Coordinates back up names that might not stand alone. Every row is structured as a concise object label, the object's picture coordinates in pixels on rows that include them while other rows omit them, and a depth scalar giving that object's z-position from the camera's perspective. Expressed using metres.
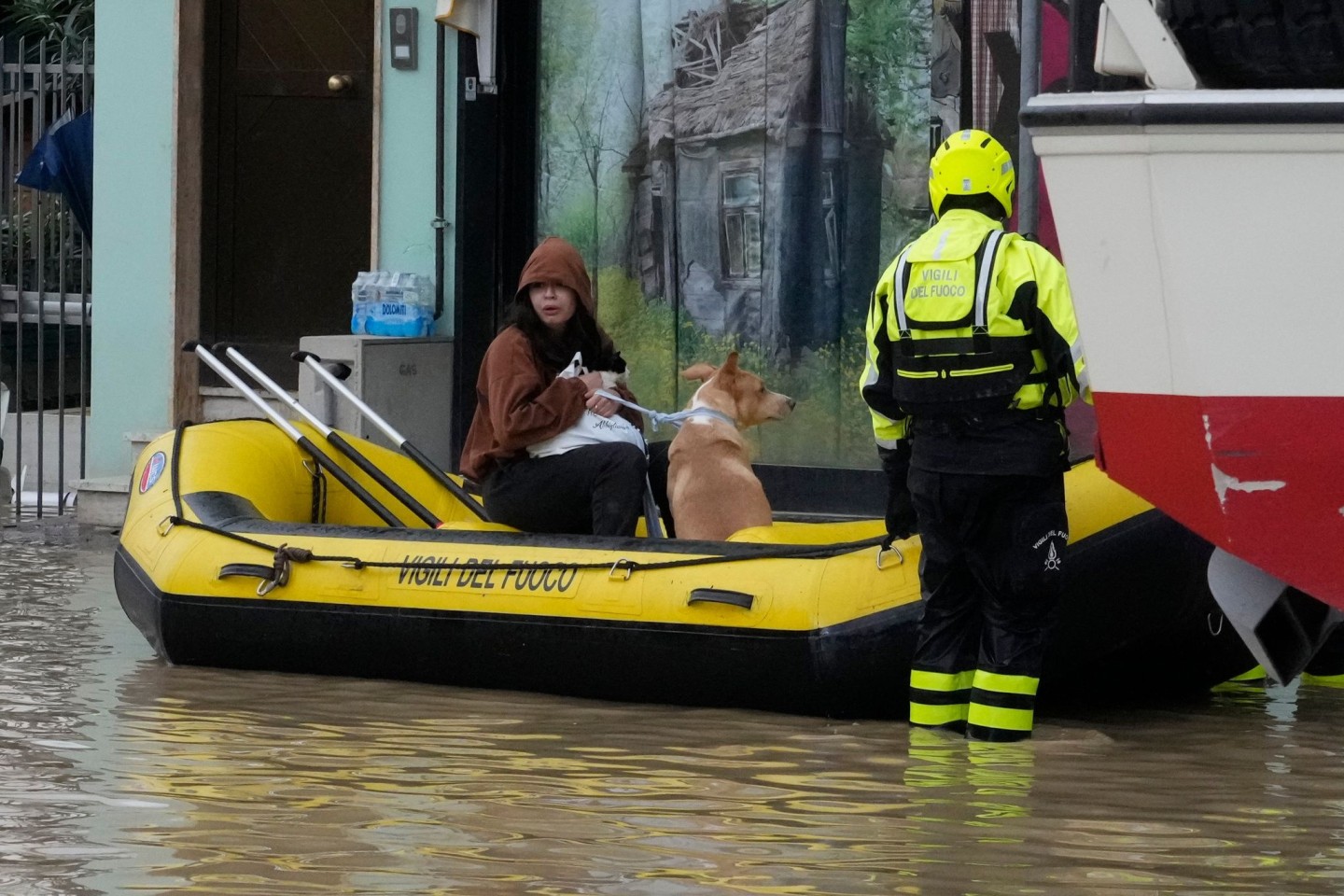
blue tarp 21.58
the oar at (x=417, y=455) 15.22
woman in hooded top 13.34
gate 21.31
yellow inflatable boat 11.48
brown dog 13.41
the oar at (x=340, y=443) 14.70
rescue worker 10.65
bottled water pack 19.31
